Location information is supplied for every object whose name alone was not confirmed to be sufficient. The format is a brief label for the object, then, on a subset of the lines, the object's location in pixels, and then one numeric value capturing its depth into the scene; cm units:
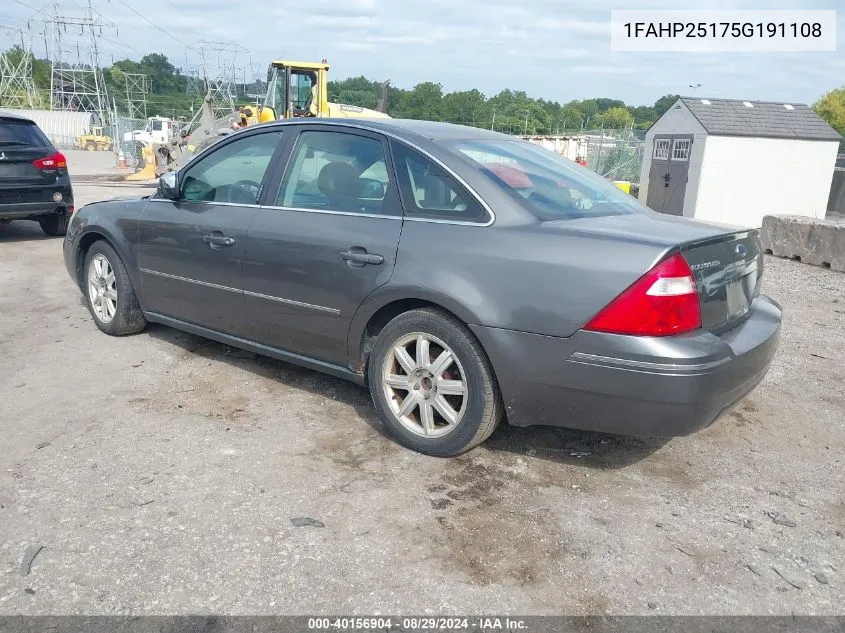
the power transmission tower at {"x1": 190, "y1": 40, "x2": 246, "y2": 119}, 5872
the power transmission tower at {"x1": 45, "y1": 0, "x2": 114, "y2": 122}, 6681
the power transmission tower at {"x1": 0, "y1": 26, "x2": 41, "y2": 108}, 7569
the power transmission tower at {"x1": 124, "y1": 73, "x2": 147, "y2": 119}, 7914
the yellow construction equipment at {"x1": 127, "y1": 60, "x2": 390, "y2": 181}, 1661
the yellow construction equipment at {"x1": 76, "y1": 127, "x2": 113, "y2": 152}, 5191
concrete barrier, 953
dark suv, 905
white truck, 3750
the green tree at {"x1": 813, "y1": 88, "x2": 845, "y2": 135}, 7844
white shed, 1641
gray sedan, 300
